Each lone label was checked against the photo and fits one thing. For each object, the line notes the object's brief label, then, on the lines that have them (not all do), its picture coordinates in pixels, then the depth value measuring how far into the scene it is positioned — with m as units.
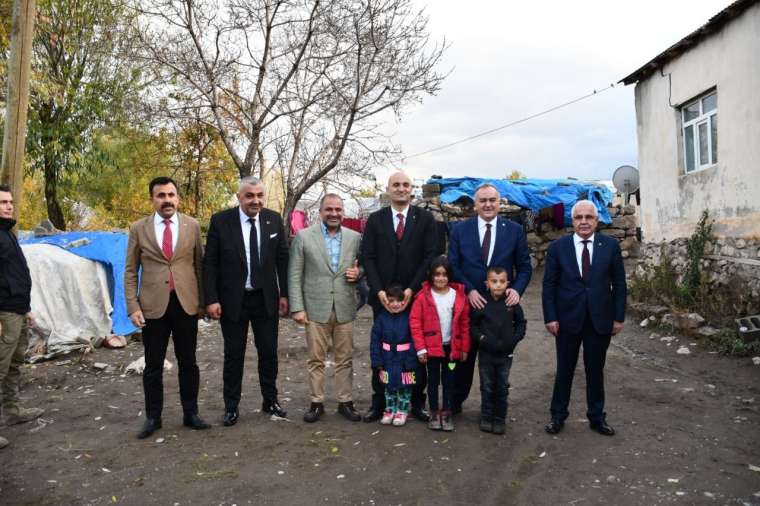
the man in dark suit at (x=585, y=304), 4.50
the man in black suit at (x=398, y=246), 4.78
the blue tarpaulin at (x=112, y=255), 9.03
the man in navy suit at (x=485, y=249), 4.66
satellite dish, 12.86
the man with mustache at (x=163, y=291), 4.51
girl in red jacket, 4.58
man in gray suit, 4.90
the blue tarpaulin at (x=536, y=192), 16.08
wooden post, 5.85
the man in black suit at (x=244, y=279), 4.70
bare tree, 10.66
